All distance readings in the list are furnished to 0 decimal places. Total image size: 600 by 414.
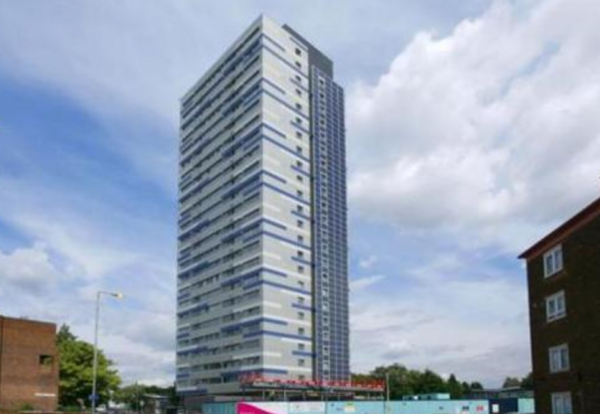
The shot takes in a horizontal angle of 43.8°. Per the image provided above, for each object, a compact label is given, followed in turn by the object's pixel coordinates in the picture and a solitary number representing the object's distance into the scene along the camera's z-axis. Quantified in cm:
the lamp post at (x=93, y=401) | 5349
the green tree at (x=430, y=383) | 15250
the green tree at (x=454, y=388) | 15275
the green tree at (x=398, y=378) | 15262
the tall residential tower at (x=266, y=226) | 12594
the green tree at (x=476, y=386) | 18950
